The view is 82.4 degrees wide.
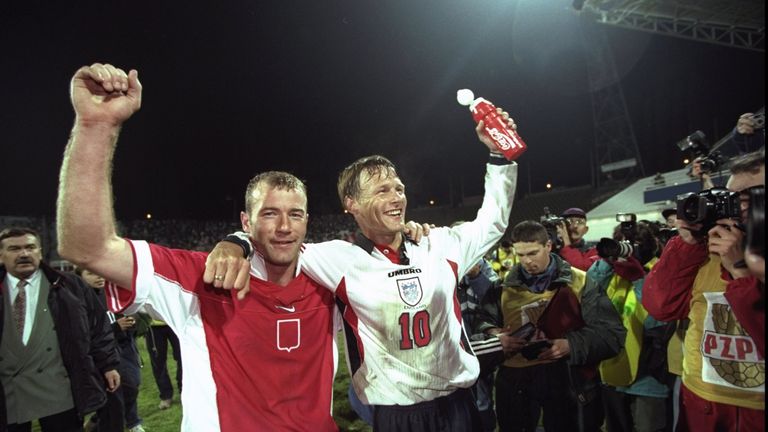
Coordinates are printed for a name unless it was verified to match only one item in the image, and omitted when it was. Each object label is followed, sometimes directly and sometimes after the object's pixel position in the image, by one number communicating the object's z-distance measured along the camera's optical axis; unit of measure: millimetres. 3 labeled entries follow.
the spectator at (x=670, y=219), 3553
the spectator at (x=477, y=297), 3852
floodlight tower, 27719
